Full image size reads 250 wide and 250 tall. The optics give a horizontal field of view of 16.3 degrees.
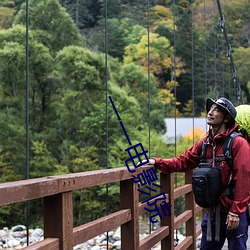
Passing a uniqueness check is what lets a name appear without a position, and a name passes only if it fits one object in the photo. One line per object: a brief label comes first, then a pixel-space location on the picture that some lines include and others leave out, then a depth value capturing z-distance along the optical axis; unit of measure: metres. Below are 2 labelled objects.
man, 6.65
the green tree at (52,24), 47.63
